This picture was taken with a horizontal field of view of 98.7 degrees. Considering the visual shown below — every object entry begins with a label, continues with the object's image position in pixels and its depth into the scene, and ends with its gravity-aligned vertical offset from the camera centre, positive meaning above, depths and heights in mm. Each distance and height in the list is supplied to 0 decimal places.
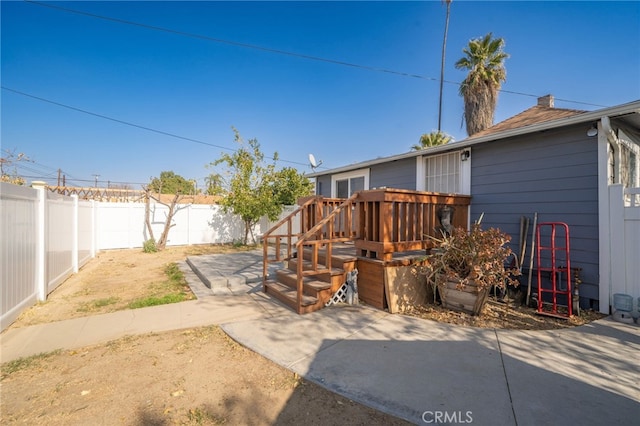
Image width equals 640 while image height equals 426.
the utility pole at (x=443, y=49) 16266 +10147
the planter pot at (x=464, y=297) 3926 -1242
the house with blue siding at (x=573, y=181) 3953 +588
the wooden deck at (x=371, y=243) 4266 -488
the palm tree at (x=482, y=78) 11383 +5746
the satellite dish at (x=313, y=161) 10008 +1899
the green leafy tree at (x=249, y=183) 11227 +1258
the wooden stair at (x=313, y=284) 4191 -1189
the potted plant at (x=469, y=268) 3828 -809
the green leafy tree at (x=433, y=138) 14141 +3895
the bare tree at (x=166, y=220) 10695 -199
